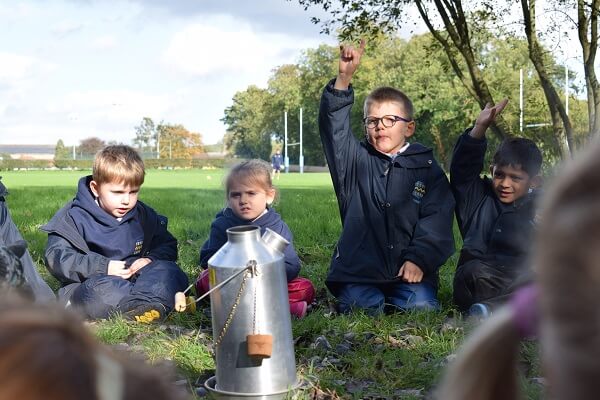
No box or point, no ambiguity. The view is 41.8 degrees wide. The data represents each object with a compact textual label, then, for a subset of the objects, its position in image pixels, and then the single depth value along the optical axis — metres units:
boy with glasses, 5.18
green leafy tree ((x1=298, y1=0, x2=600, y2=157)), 11.22
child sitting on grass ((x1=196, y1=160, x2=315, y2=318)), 5.05
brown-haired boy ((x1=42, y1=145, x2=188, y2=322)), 4.96
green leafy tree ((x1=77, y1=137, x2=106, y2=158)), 106.88
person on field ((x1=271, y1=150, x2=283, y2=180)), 51.07
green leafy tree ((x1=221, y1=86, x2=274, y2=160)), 93.56
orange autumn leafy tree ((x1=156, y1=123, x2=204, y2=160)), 120.31
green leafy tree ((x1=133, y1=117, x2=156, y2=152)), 120.94
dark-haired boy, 4.89
